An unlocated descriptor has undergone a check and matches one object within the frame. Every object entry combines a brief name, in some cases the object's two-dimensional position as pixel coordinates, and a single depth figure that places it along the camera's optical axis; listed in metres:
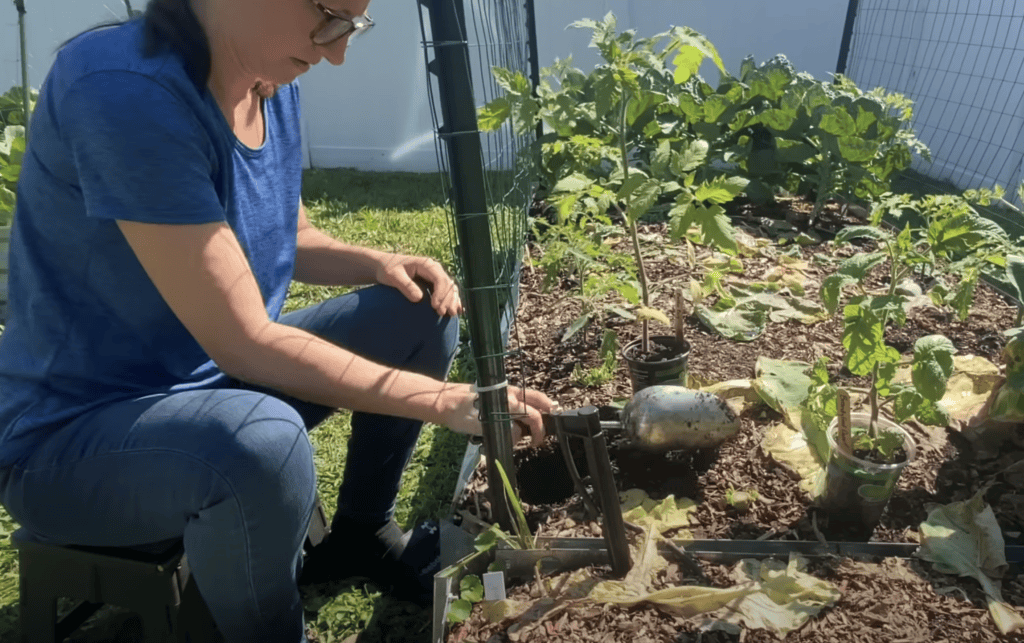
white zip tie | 1.46
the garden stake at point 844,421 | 1.53
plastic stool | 1.44
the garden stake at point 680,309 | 2.12
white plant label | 1.54
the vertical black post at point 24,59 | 1.75
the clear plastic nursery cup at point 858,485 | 1.57
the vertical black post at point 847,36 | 5.08
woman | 1.24
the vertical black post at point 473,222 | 1.29
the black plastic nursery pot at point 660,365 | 2.11
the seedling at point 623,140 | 2.08
